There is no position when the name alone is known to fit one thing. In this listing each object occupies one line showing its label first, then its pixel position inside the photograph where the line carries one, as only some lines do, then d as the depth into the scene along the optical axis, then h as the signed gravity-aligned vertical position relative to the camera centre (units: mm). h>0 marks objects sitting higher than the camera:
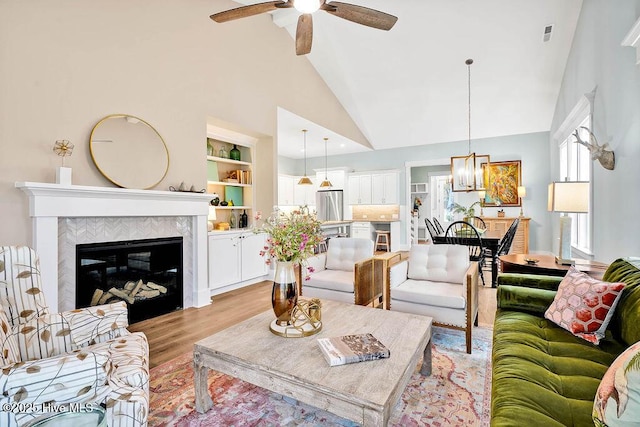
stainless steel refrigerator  8852 +161
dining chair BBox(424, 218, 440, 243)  5367 -328
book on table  1552 -709
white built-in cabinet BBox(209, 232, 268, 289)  4234 -670
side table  2567 -496
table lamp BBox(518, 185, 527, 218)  6723 +380
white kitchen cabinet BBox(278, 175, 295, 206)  8734 +583
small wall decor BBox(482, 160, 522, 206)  7039 +608
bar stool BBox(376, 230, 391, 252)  8391 -746
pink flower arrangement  1905 -146
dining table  4457 -460
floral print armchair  1121 -623
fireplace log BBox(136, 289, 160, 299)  3432 -899
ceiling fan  2197 +1462
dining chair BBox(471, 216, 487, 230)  7120 -291
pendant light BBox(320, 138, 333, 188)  7781 +926
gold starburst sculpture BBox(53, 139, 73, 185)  2635 +368
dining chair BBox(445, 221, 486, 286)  4586 -439
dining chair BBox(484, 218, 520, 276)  4648 -445
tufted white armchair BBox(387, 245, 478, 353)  2535 -688
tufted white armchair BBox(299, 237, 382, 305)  3129 -687
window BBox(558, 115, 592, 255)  4117 +598
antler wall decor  2898 +513
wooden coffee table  1324 -746
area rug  1750 -1146
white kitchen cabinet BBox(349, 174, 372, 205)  8516 +577
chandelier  4805 +581
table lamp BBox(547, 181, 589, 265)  2867 +54
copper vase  1943 -494
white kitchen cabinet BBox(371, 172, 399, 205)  8203 +581
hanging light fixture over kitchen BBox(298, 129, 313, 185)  6518 +741
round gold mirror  2998 +606
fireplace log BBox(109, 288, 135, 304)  3207 -849
